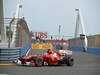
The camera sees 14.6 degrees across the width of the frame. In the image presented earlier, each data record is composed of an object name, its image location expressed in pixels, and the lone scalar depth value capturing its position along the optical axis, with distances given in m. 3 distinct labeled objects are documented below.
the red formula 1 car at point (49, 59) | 21.16
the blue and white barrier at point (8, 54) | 23.47
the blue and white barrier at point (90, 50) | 46.33
